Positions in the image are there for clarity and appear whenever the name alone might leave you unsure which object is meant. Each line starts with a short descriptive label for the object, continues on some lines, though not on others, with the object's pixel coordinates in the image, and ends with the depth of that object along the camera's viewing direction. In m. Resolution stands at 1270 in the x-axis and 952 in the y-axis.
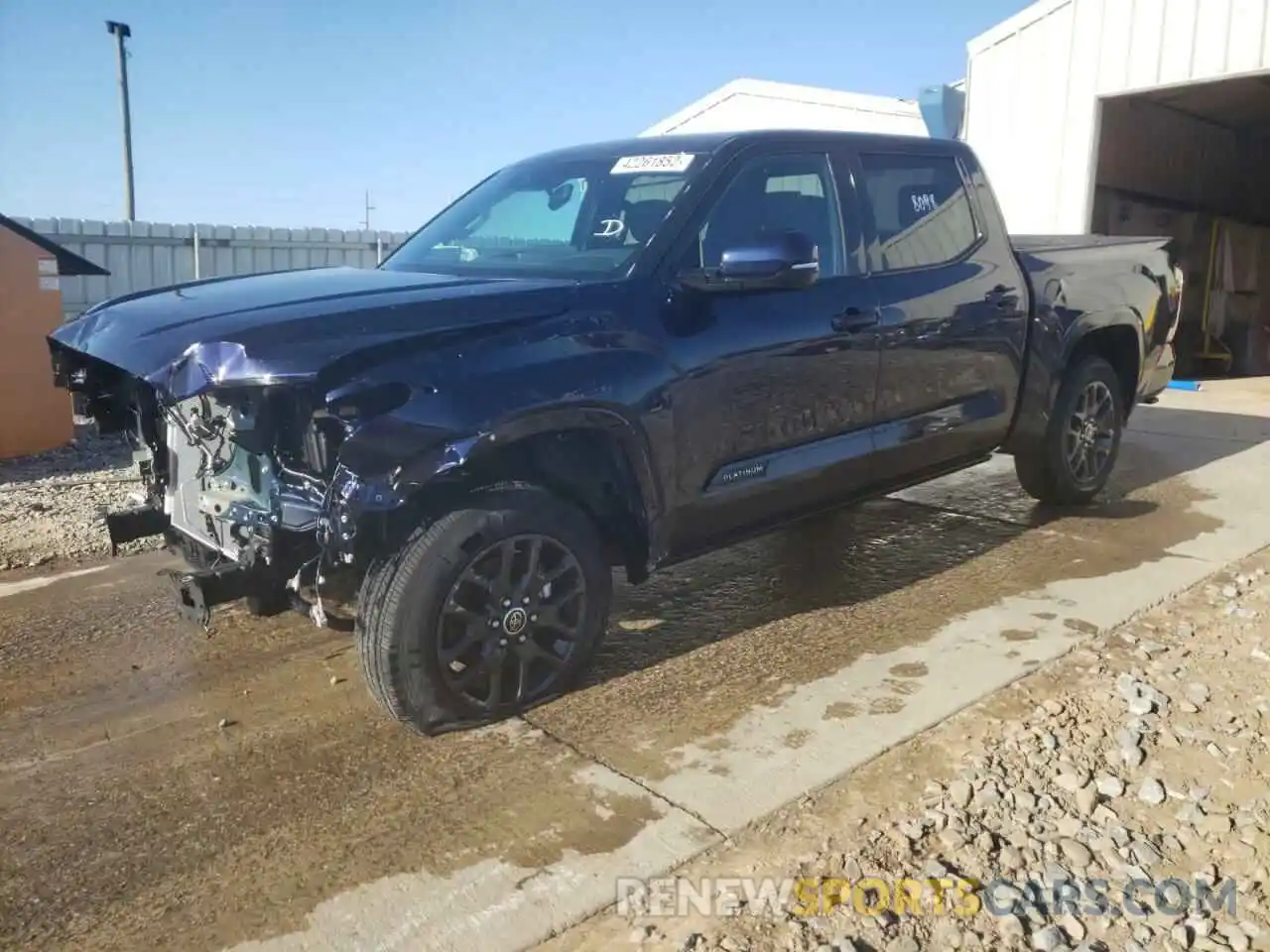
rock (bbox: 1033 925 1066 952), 2.34
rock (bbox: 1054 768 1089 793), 2.99
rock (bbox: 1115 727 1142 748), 3.22
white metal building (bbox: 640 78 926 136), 16.53
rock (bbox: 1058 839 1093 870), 2.64
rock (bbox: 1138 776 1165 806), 2.92
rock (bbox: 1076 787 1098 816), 2.87
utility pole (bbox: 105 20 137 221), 20.80
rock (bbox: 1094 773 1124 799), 2.96
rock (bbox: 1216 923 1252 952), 2.34
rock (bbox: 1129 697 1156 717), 3.44
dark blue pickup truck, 2.96
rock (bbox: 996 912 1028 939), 2.38
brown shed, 8.15
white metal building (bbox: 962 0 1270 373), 10.67
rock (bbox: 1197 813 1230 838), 2.77
